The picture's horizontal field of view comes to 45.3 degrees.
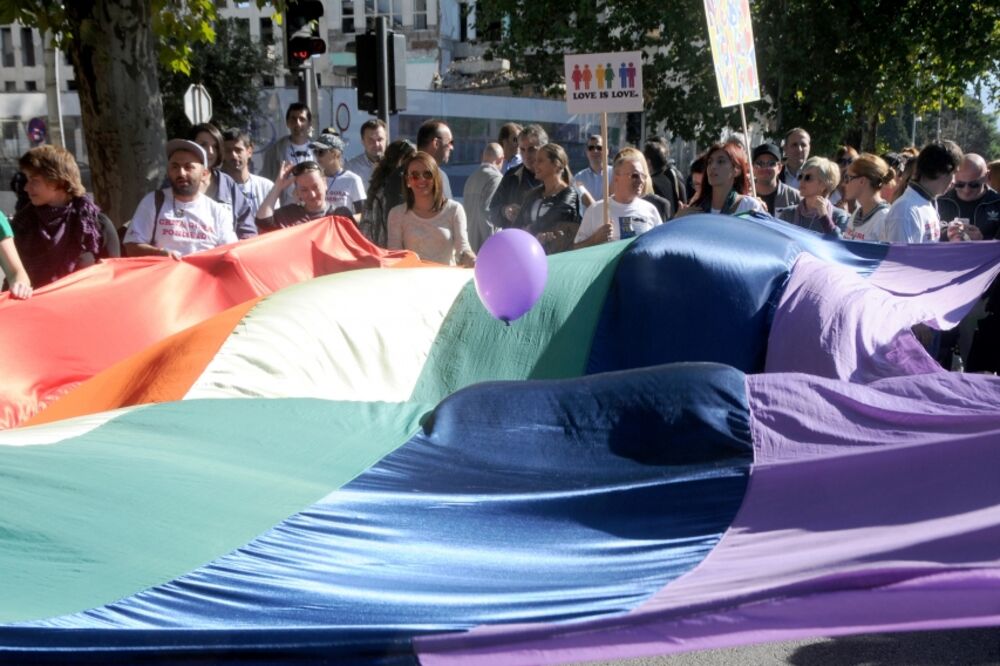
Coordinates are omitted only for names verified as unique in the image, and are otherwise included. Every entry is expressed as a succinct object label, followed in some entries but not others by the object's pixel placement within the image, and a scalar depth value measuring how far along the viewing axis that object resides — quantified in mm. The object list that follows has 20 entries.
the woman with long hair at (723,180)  7281
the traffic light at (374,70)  10562
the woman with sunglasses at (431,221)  7152
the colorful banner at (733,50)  7938
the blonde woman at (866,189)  6867
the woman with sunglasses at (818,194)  6973
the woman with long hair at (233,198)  8055
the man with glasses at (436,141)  8562
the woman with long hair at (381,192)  7555
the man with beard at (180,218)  6941
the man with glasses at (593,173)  11007
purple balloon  4785
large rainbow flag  2646
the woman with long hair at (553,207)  8000
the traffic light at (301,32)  11750
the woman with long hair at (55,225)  6664
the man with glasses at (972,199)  8203
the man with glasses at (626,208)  7367
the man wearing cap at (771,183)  8414
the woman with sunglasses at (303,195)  7754
